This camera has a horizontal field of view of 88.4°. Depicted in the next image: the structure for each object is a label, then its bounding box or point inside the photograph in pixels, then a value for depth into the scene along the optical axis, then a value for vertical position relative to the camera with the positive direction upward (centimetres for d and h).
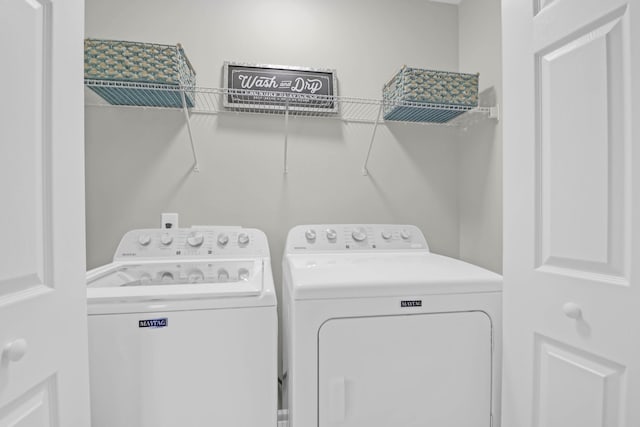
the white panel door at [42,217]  62 -1
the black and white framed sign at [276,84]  193 +75
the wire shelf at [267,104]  163 +60
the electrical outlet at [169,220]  191 -5
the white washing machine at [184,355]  103 -46
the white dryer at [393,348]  113 -49
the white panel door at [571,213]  72 -1
